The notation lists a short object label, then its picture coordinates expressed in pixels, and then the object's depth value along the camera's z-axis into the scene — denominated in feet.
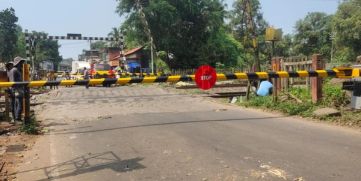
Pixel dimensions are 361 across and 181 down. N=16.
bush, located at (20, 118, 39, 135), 36.52
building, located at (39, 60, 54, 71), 317.63
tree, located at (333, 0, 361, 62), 200.64
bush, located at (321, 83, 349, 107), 42.37
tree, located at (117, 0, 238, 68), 154.71
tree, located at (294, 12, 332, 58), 311.88
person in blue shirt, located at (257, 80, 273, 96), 58.59
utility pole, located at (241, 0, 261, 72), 70.55
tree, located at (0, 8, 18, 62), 242.58
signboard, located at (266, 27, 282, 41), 61.31
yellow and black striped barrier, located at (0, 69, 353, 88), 38.01
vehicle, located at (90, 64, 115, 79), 129.08
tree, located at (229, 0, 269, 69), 277.23
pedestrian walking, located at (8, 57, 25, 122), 41.16
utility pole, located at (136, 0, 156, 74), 137.30
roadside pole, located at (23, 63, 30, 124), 38.83
